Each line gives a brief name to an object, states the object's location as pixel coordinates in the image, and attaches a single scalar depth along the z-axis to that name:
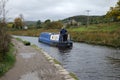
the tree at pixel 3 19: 7.53
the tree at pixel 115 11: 21.84
